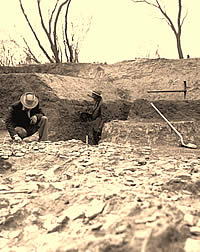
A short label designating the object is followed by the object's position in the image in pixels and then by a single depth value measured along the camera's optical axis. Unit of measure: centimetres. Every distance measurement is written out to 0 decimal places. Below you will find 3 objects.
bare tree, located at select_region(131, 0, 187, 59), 1341
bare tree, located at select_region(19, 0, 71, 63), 1365
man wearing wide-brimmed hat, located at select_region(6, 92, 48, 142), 568
